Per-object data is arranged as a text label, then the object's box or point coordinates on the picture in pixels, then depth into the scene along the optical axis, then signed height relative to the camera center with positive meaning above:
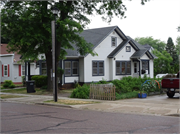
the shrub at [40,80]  27.11 -0.53
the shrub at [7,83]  28.77 -0.86
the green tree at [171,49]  68.22 +6.95
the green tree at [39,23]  19.73 +4.16
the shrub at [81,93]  18.16 -1.28
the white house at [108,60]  27.77 +1.77
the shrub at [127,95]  17.53 -1.45
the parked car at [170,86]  17.76 -0.83
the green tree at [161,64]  46.19 +1.92
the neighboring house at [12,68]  34.72 +1.08
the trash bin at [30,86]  22.88 -0.98
